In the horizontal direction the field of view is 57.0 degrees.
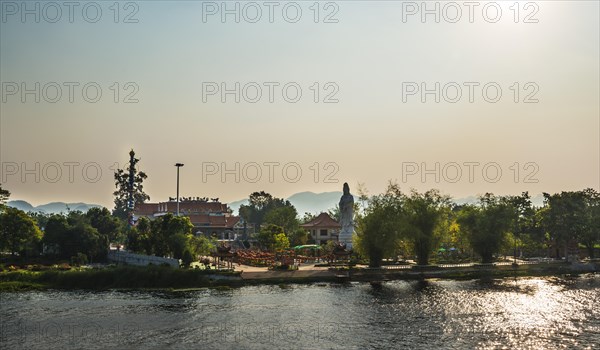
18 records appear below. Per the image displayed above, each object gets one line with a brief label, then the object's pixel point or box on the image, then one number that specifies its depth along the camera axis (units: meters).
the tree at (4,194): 84.26
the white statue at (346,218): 87.44
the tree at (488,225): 76.25
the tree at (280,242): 91.62
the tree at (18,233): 76.69
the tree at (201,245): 76.39
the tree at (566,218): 79.88
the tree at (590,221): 79.38
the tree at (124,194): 158.14
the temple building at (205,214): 132.88
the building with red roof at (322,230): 121.38
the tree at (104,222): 97.38
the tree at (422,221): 72.12
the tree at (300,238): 107.38
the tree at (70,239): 78.88
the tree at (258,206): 175.50
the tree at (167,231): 73.12
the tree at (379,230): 69.38
